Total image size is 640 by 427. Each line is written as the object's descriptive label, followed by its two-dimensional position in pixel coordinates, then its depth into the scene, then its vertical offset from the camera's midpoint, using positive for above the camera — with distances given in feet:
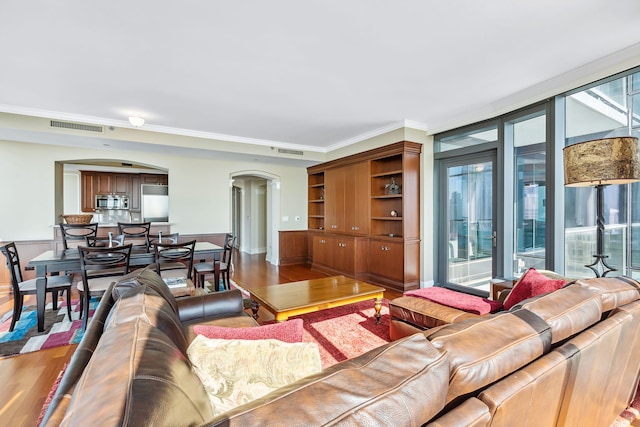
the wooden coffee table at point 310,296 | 8.55 -2.73
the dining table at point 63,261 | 9.54 -1.80
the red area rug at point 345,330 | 8.48 -3.96
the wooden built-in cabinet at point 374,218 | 15.02 -0.36
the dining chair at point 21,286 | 9.66 -2.46
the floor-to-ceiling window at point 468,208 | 13.43 +0.16
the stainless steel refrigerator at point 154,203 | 24.50 +0.82
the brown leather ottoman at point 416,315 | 7.09 -2.66
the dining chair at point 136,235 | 13.24 -1.14
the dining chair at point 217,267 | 12.96 -2.50
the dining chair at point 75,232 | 12.73 -1.00
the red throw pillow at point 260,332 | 3.58 -1.51
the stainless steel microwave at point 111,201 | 24.81 +1.02
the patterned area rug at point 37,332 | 8.69 -3.90
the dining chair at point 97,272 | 9.44 -2.18
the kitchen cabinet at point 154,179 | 26.71 +3.11
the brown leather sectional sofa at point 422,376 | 2.00 -1.41
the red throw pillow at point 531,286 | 5.97 -1.60
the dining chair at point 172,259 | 11.07 -1.81
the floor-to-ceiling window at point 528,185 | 11.32 +1.03
